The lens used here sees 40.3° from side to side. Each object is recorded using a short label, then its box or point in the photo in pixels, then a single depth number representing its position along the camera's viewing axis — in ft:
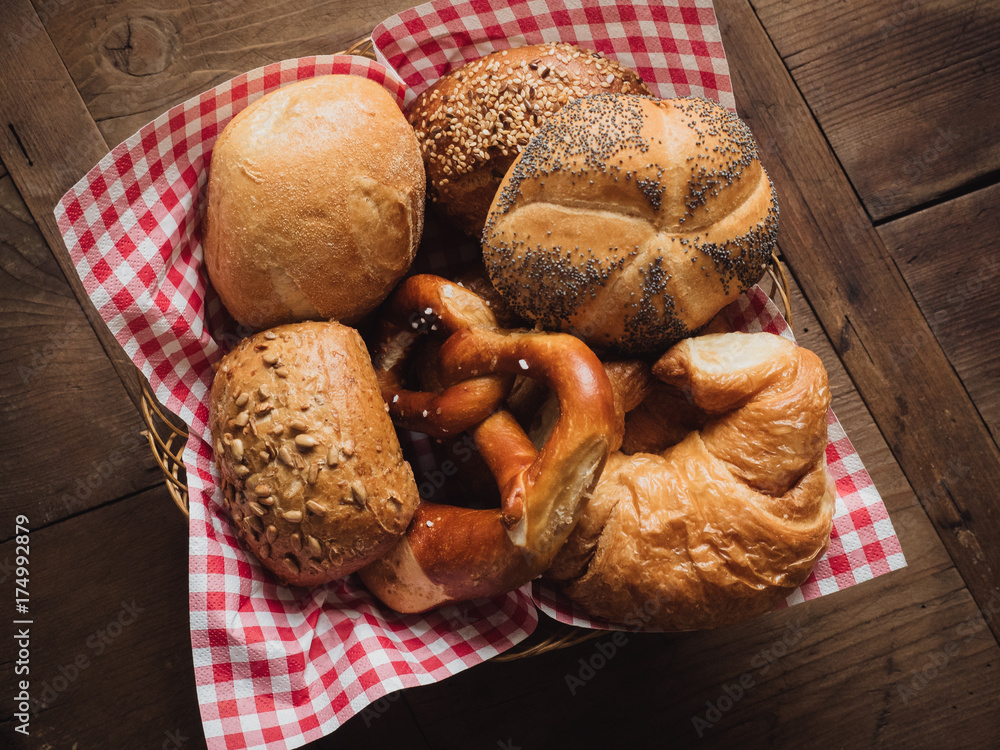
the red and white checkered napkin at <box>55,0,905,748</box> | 1.55
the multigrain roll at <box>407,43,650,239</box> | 1.62
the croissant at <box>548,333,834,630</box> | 1.54
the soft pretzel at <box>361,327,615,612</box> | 1.48
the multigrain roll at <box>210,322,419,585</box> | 1.52
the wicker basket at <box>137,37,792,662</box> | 1.59
